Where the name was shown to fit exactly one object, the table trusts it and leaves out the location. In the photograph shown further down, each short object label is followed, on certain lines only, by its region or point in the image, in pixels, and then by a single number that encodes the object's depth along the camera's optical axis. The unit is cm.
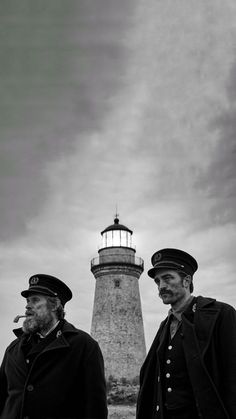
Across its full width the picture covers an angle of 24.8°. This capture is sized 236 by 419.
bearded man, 525
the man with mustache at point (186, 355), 464
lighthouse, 2919
